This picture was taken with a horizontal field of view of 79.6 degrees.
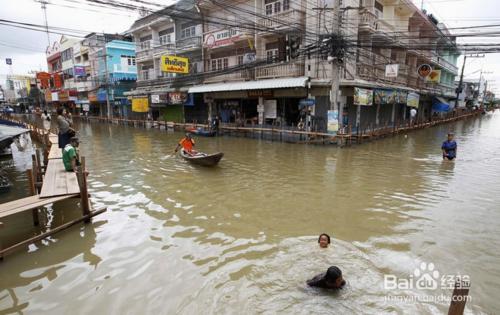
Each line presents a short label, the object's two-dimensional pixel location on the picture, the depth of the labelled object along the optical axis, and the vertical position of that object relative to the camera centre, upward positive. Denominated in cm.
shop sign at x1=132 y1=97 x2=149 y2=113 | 3397 +25
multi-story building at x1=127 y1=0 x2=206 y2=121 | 2817 +475
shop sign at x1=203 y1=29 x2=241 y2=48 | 2370 +552
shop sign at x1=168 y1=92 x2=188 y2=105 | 2891 +80
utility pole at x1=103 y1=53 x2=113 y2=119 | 3894 +429
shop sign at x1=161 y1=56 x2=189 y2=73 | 2483 +354
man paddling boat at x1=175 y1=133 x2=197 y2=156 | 1477 -185
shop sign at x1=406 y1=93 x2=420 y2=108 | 2720 +57
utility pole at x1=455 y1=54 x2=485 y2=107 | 4559 +276
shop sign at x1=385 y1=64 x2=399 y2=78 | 1924 +225
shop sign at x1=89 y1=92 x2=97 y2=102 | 4491 +143
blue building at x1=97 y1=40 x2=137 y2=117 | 3994 +453
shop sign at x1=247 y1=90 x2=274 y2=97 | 2266 +97
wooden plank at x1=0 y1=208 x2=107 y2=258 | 608 -283
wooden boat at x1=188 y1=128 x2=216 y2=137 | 2467 -216
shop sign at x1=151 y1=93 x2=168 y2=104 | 3080 +84
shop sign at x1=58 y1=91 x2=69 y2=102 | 5311 +187
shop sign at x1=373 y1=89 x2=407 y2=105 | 2152 +71
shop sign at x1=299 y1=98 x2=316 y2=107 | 2009 +25
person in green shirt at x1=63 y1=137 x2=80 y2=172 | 962 -166
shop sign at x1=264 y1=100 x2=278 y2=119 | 2345 -25
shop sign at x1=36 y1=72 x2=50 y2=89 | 5042 +483
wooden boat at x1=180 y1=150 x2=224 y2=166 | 1305 -234
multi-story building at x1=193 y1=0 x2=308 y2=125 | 2055 +302
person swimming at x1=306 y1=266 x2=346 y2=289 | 476 -279
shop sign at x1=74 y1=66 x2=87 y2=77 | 4266 +502
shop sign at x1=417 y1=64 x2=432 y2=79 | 2266 +264
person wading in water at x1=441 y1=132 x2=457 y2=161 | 1393 -202
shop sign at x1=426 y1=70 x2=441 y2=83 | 2843 +289
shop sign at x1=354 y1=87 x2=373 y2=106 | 1911 +60
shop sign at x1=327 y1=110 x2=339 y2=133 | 1784 -91
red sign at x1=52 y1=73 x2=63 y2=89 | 5106 +456
